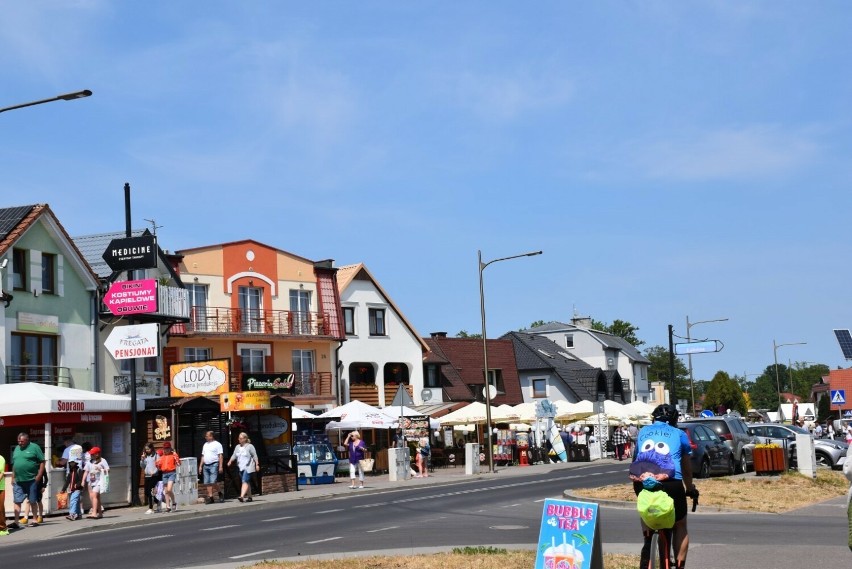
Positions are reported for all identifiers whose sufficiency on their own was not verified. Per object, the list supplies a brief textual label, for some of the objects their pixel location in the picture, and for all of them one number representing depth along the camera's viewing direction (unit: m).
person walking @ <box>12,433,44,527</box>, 23.39
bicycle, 9.84
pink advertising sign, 28.66
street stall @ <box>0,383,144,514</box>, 26.09
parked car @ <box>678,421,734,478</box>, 29.06
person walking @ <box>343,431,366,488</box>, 33.19
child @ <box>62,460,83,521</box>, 24.97
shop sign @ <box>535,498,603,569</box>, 9.45
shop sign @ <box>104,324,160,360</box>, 27.80
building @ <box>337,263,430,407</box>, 57.75
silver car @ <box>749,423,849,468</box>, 34.70
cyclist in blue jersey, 9.84
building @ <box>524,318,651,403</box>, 92.00
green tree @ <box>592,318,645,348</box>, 129.35
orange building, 50.06
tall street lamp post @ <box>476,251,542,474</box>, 40.47
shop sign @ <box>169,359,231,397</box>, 31.33
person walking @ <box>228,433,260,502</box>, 28.73
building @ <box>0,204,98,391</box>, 34.09
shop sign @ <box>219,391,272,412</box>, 30.88
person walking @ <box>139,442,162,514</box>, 25.70
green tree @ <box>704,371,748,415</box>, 104.62
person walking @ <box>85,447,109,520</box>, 24.72
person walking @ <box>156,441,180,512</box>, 25.72
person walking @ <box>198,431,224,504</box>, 28.84
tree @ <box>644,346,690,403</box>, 142.12
